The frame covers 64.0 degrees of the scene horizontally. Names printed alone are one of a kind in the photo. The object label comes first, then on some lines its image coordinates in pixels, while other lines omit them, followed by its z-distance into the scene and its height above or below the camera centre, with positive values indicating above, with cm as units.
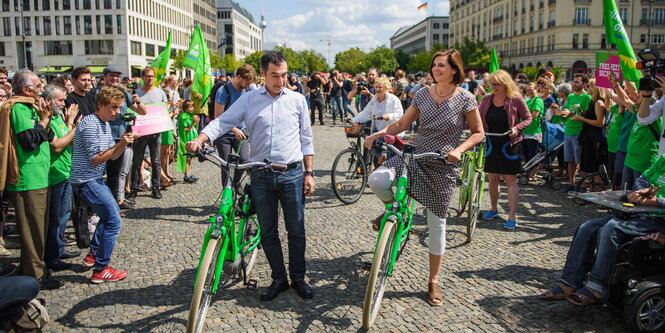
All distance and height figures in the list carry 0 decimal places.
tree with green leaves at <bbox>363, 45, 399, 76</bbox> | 9703 +1121
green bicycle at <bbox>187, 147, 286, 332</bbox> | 360 -100
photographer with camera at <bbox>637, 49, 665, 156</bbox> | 563 +24
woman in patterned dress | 434 -26
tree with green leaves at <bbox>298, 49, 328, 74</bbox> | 12925 +1338
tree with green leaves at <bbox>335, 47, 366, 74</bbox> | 13450 +1438
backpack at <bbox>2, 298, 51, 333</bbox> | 340 -133
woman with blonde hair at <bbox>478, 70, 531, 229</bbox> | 654 -16
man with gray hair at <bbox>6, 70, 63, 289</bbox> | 457 -50
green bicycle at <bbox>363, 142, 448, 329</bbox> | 384 -96
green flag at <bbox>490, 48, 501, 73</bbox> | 1418 +134
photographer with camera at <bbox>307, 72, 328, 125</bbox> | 2040 +83
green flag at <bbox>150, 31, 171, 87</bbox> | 1209 +111
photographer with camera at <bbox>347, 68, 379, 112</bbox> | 1305 +93
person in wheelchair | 404 -105
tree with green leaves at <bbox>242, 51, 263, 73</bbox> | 10151 +1057
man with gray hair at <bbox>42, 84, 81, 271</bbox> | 509 -63
